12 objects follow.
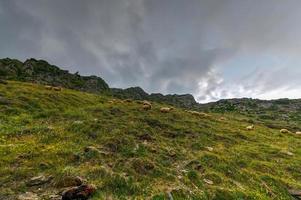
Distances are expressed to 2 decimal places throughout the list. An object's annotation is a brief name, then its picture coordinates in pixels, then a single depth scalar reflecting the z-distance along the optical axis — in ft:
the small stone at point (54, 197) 22.19
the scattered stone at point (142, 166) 28.23
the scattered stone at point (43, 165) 27.54
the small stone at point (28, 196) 22.04
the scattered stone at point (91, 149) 31.22
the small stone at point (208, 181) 28.45
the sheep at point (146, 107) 62.55
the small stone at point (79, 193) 22.12
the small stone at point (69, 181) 23.97
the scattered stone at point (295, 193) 29.78
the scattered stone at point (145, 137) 38.99
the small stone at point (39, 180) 24.40
